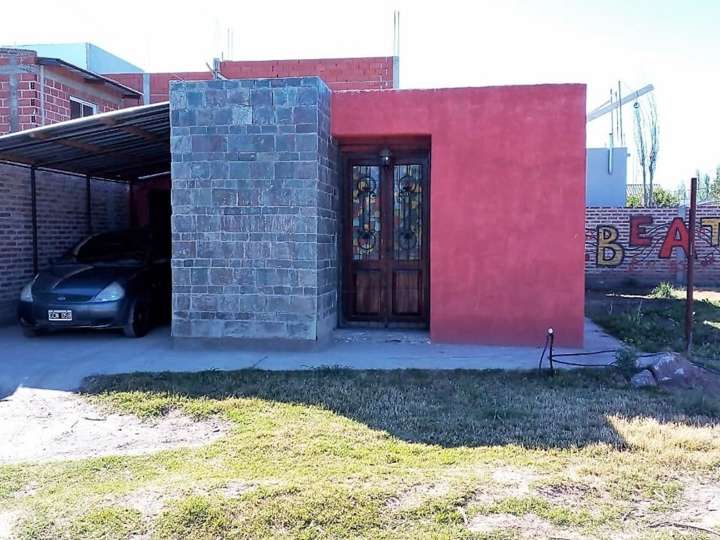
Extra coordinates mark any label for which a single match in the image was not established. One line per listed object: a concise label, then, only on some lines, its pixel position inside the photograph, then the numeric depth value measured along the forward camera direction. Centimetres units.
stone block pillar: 795
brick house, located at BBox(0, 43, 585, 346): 800
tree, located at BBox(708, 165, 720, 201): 3550
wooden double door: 920
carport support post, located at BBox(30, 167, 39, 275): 1038
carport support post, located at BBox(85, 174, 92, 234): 1173
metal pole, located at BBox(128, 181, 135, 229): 1330
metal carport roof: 836
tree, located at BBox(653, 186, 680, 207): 2959
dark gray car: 866
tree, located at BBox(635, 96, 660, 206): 2962
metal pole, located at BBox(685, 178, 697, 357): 747
